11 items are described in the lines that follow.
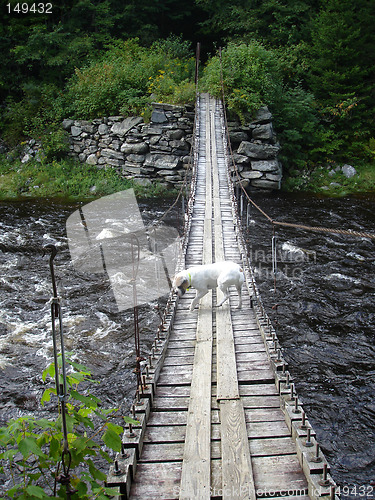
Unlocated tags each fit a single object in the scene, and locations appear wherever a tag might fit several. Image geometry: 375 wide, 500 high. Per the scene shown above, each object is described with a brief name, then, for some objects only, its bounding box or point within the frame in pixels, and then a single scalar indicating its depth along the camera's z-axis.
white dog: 5.09
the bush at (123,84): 15.45
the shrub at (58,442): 1.66
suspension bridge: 2.71
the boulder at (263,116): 14.32
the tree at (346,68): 15.81
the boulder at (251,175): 14.16
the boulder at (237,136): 14.34
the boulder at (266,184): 14.09
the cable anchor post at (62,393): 1.73
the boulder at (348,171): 15.42
